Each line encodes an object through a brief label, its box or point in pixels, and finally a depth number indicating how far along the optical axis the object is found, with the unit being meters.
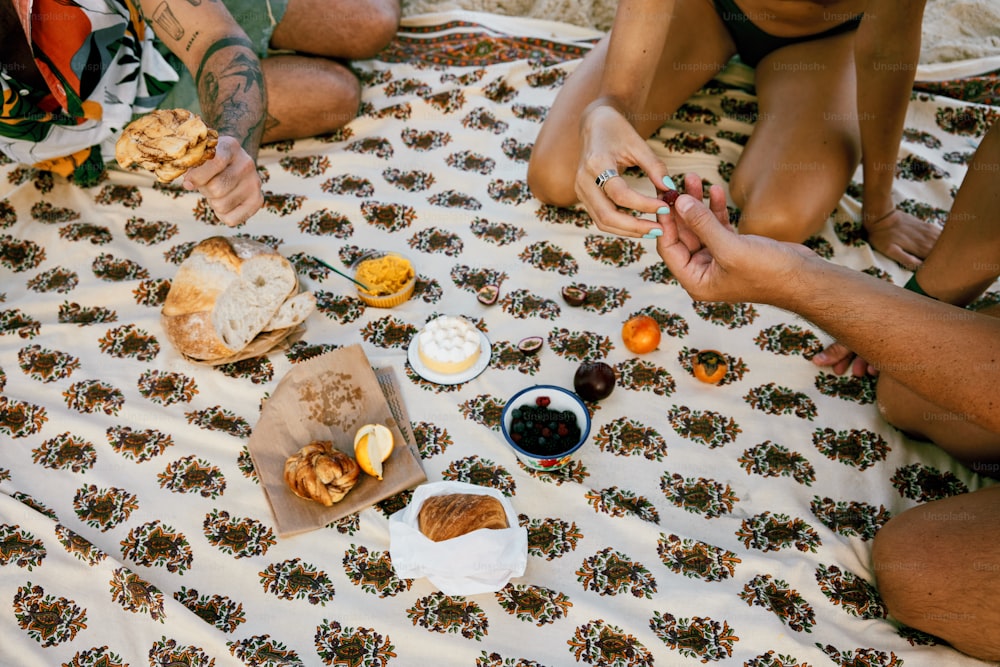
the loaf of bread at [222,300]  2.03
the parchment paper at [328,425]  1.77
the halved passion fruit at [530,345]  2.13
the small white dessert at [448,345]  2.05
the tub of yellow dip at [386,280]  2.24
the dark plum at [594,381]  1.99
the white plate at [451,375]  2.06
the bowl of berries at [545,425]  1.80
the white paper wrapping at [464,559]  1.62
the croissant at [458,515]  1.64
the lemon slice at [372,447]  1.78
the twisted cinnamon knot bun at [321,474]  1.70
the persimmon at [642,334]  2.10
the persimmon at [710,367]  2.04
